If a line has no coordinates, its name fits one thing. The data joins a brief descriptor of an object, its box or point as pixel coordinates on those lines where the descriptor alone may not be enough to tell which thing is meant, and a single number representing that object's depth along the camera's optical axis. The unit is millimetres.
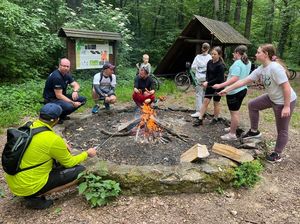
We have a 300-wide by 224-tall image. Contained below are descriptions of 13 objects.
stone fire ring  2855
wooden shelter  8567
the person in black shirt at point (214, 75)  4358
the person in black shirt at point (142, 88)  4924
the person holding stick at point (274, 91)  3274
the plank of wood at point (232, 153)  3269
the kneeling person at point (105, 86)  5219
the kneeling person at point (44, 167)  2445
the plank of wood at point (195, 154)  3166
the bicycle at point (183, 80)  9064
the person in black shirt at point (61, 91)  4446
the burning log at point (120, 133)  4125
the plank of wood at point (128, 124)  4247
